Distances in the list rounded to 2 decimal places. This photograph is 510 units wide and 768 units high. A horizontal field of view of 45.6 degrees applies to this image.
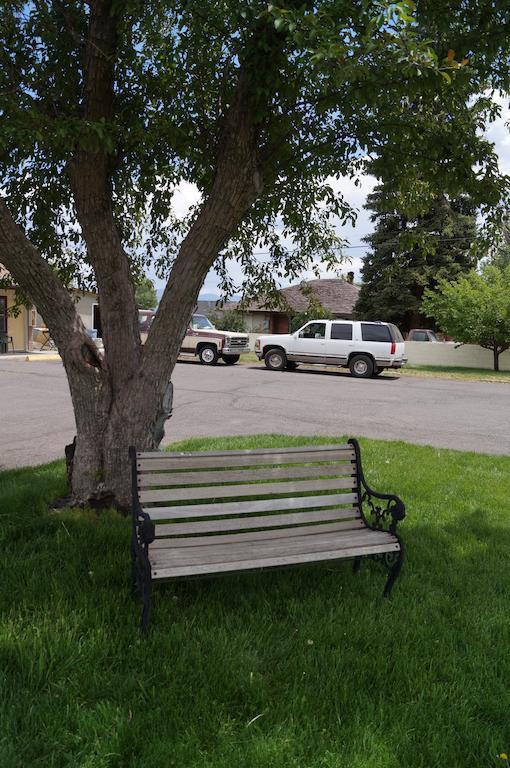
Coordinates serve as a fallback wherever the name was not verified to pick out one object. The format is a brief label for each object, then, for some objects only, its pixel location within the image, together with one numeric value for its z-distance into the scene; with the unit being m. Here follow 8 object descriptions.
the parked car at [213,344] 24.20
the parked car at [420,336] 32.19
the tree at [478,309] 23.89
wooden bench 3.25
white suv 21.91
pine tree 33.41
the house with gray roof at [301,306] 43.28
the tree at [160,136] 4.17
